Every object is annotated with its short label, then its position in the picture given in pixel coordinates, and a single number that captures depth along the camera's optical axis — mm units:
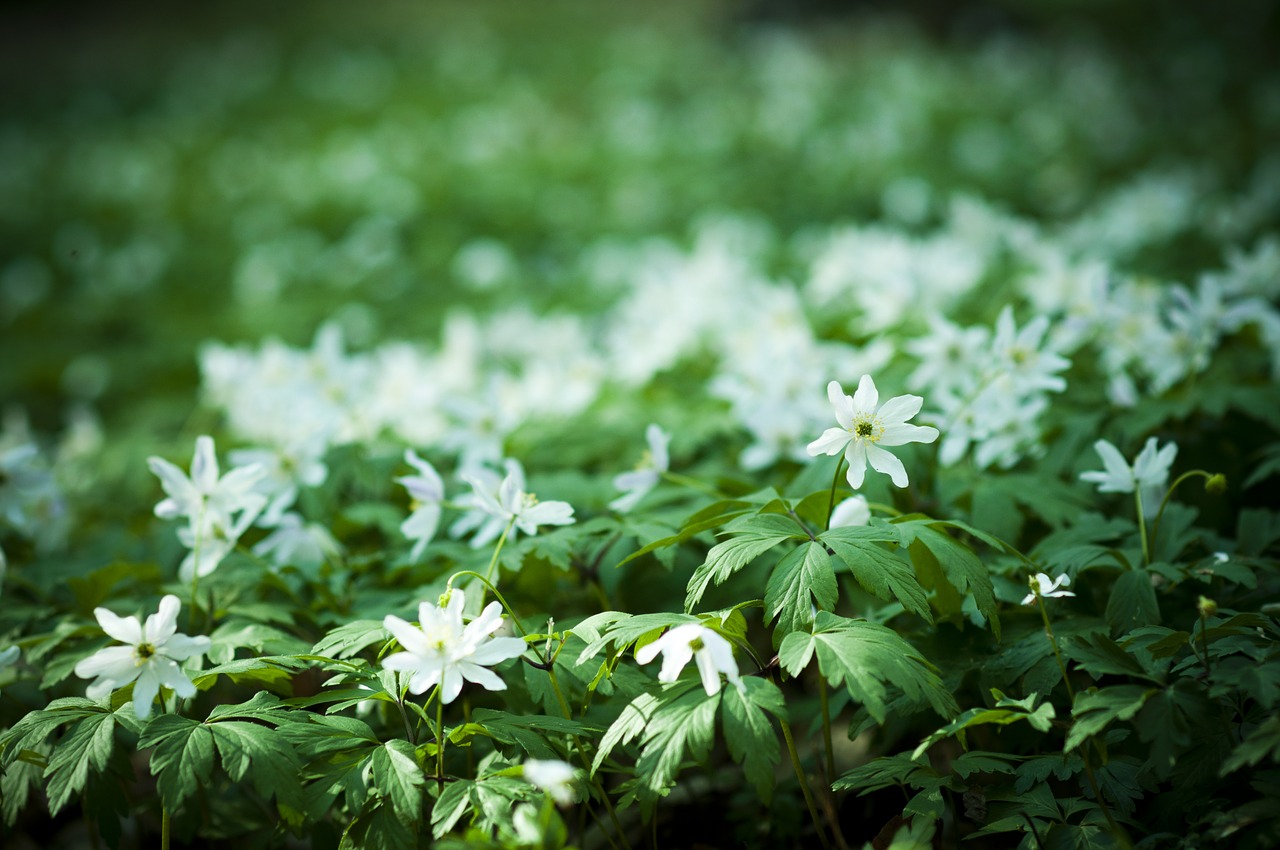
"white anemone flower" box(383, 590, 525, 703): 782
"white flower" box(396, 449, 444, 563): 858
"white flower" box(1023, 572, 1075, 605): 801
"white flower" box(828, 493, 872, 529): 828
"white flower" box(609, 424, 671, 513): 865
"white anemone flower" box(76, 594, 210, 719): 789
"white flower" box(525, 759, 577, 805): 747
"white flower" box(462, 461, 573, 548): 828
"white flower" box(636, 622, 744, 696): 769
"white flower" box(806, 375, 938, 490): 805
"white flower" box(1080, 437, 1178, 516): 834
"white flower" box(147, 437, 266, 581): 861
